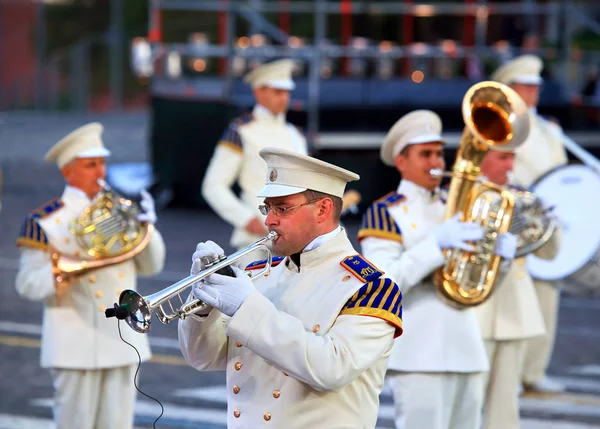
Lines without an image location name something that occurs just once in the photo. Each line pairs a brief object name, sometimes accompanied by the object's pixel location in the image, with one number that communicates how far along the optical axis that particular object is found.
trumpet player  8.19
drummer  17.67
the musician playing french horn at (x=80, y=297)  13.00
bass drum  15.90
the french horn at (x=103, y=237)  12.97
